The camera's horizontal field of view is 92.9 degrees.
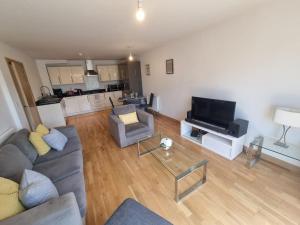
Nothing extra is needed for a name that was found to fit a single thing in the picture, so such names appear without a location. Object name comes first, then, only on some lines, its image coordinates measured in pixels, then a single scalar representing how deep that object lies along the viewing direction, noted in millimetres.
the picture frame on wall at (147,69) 5321
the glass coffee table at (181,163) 1806
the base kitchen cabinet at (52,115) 4077
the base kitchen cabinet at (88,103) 5914
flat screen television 2572
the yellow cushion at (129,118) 3334
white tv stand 2451
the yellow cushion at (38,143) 2129
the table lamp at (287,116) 1736
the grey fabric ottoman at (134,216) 1091
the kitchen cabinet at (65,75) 5910
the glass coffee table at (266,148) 1938
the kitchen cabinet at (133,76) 5920
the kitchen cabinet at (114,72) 6892
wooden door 3276
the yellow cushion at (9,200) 1028
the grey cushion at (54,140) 2225
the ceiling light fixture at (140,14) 1368
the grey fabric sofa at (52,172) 1011
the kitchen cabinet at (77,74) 6129
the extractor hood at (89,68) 5573
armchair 2971
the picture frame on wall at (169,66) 4074
